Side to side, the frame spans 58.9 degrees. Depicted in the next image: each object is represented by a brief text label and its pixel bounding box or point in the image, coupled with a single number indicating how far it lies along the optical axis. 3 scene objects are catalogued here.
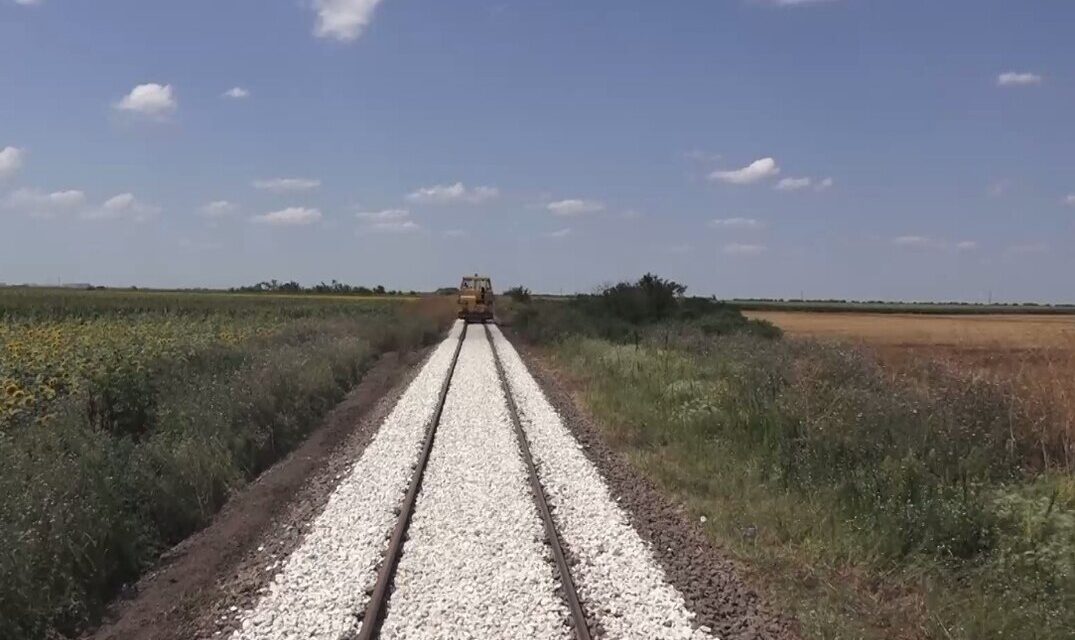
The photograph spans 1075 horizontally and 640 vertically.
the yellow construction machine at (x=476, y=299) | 56.16
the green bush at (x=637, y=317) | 37.24
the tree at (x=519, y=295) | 82.95
